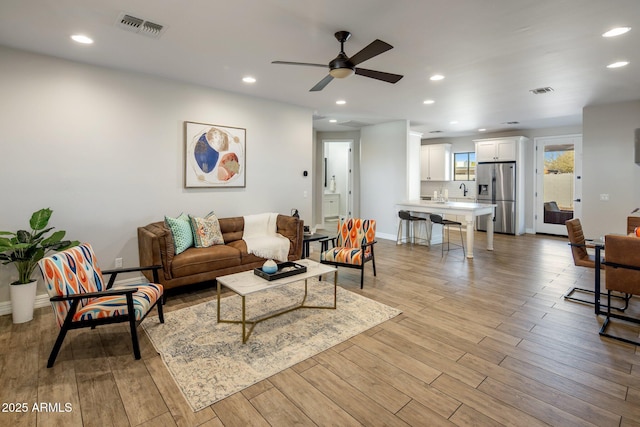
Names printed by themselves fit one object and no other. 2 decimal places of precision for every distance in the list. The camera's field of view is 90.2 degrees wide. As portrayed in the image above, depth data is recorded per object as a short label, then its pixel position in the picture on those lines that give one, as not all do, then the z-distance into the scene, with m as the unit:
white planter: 3.07
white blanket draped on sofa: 4.37
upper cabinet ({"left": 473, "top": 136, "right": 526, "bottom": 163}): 8.10
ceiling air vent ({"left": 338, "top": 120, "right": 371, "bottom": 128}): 7.34
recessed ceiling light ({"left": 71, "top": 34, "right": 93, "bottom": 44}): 3.04
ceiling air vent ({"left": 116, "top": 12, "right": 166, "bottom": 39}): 2.73
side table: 4.94
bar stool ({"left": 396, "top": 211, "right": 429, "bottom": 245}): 6.53
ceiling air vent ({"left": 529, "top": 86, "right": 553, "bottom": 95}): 4.63
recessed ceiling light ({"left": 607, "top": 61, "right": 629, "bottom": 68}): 3.62
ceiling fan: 2.54
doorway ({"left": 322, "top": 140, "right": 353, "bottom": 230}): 10.23
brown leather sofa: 3.54
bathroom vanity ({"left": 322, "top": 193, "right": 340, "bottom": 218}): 10.05
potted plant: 3.07
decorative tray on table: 2.94
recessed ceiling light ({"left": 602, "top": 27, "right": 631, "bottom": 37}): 2.82
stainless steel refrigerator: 8.16
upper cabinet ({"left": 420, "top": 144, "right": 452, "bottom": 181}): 9.57
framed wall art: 4.49
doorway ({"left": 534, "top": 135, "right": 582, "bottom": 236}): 7.62
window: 9.33
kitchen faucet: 9.38
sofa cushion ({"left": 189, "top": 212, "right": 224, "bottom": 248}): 4.16
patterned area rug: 2.21
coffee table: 2.72
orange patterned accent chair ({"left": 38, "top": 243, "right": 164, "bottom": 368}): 2.29
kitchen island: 5.75
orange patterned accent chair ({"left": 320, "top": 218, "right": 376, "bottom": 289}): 4.13
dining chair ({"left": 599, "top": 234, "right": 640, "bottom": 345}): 2.77
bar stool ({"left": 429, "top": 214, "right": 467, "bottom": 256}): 5.90
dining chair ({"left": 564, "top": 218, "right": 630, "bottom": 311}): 3.47
